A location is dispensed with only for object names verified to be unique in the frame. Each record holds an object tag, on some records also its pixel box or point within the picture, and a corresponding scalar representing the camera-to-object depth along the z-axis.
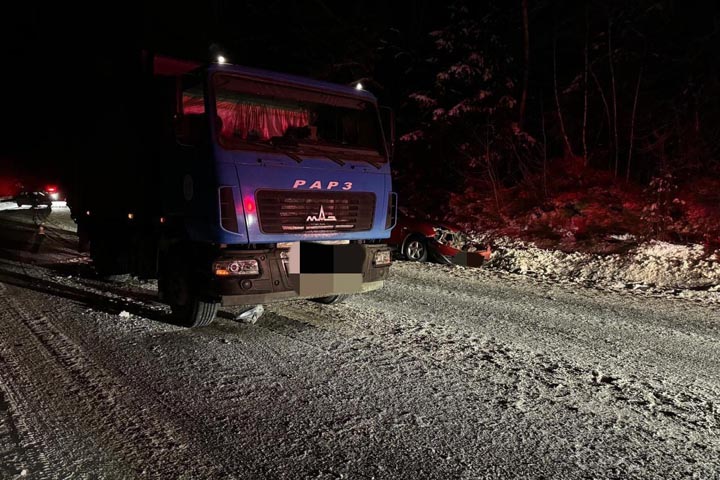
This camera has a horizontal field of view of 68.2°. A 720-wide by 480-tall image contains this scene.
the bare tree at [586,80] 14.71
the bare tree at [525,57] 16.69
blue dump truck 5.41
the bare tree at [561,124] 15.28
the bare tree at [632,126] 13.66
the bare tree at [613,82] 14.10
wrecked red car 10.79
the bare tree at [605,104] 14.59
